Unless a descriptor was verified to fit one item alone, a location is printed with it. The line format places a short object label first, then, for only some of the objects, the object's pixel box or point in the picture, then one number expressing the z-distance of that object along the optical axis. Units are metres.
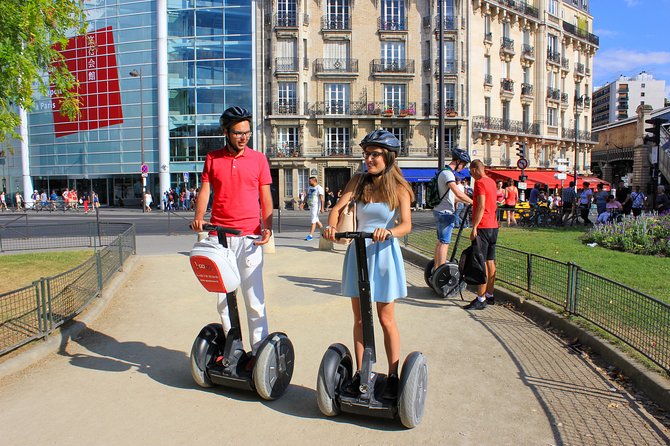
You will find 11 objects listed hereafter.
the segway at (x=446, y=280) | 7.21
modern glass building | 40.22
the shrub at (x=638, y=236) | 10.70
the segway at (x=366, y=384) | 3.36
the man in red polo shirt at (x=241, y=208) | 4.12
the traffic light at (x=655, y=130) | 14.17
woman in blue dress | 3.57
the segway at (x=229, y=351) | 3.58
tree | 6.33
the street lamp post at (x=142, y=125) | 37.66
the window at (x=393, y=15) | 40.84
